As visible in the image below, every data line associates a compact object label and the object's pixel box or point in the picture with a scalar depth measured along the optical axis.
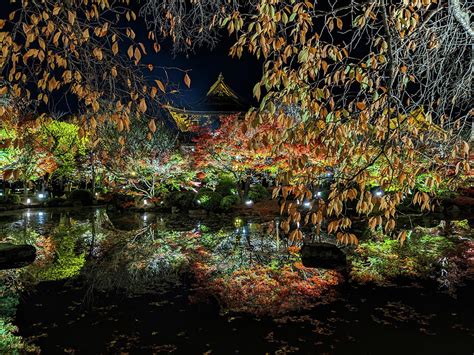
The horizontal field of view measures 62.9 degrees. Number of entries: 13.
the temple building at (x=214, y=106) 37.09
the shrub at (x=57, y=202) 28.77
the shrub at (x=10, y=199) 27.38
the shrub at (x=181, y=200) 24.81
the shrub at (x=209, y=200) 23.89
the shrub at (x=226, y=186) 26.89
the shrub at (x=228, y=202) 23.81
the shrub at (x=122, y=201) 26.34
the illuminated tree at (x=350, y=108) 2.99
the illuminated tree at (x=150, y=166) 25.91
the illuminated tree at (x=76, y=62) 3.18
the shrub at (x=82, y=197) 29.98
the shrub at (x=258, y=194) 26.30
